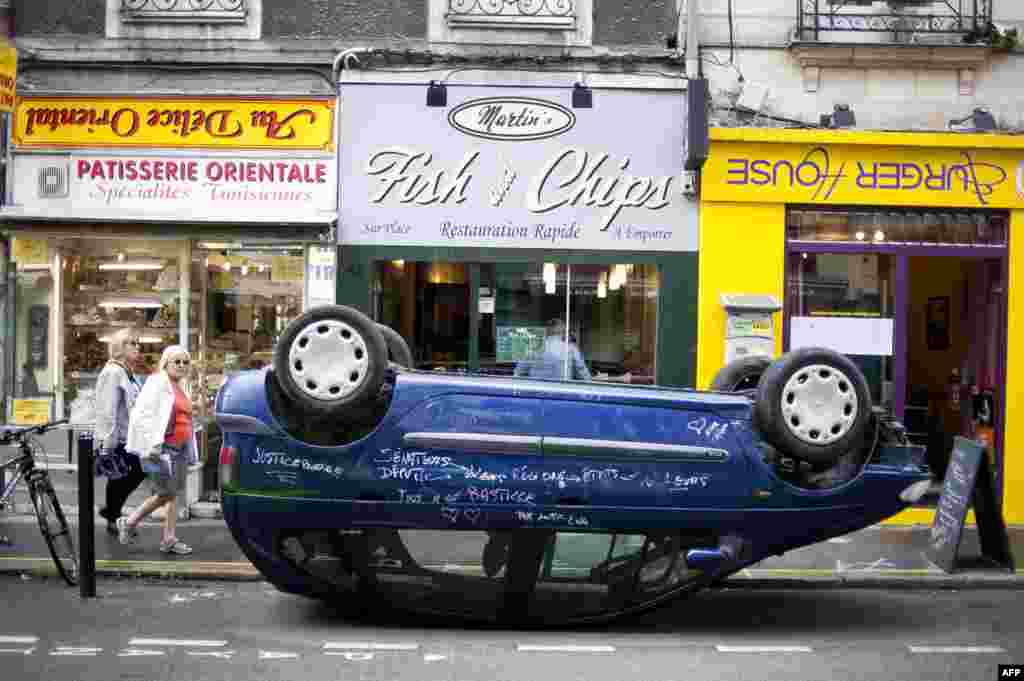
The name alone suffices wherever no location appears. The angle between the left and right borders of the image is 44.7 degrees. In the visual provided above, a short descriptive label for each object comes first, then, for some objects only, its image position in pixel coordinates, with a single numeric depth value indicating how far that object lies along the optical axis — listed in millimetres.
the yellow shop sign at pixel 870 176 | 12625
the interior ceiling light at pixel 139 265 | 12828
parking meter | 12422
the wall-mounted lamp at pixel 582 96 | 12719
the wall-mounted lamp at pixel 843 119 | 12695
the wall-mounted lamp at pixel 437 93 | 12695
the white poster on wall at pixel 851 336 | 12898
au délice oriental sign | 12594
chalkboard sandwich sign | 9859
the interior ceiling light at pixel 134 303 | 12836
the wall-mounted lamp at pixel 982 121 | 12688
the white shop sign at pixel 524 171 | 12719
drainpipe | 12547
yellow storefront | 12625
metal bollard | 8875
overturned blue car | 7578
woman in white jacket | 10109
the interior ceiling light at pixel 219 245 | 12763
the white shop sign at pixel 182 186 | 12539
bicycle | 9430
